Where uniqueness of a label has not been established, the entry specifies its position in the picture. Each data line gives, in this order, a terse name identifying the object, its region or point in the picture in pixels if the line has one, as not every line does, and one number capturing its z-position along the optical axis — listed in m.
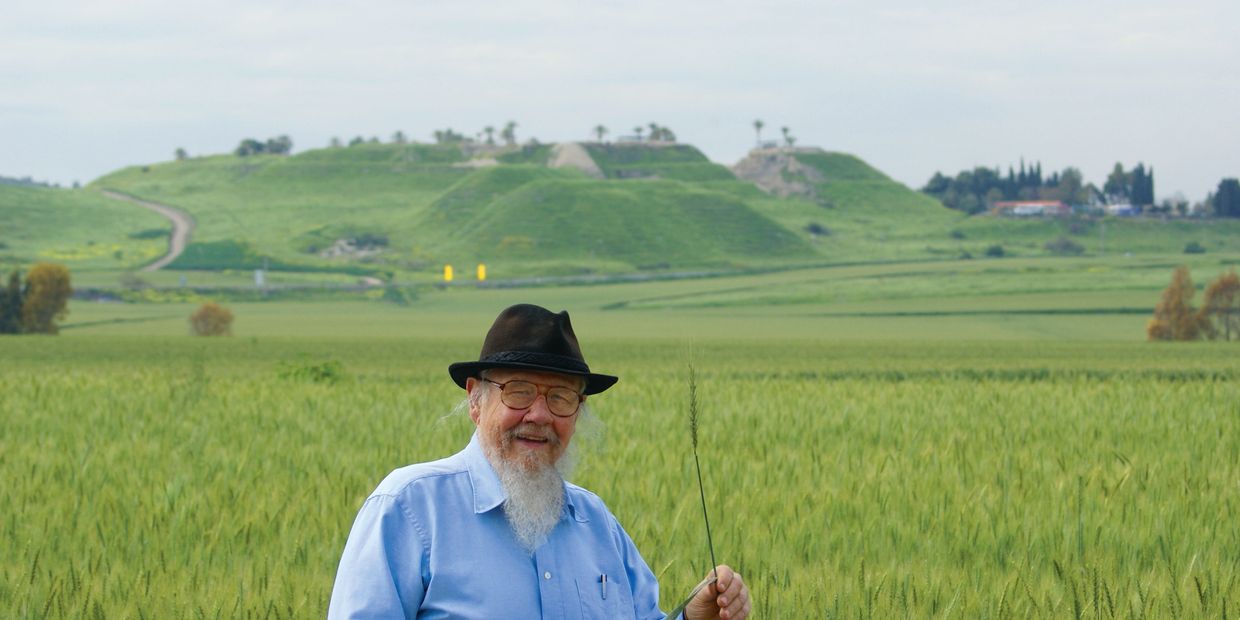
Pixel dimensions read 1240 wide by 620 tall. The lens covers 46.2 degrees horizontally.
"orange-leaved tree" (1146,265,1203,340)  79.31
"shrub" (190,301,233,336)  84.06
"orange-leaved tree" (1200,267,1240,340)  80.50
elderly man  4.46
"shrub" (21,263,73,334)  79.12
